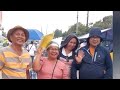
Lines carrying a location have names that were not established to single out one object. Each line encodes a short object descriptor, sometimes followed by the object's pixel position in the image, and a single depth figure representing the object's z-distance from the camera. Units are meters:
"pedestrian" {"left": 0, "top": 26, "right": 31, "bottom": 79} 1.31
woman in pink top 1.37
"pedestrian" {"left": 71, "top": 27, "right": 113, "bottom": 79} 1.44
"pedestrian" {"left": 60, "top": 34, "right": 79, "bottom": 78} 1.40
